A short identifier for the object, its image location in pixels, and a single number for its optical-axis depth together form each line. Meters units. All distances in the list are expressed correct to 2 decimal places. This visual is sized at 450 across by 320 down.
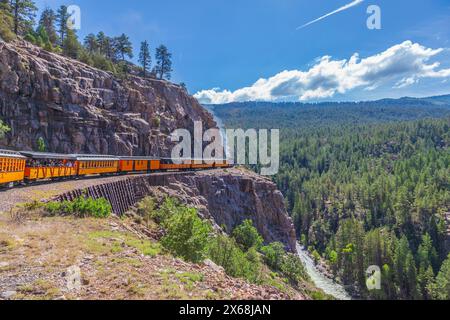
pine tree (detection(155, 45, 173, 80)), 104.06
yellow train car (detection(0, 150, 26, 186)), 22.65
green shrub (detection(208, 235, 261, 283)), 26.20
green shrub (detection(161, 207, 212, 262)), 16.59
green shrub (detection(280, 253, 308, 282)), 50.01
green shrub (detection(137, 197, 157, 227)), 26.94
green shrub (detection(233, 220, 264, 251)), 47.84
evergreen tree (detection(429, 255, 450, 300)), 63.09
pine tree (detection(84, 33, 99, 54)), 89.31
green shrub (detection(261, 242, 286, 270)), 49.94
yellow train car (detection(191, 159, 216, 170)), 58.42
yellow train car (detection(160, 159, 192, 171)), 50.84
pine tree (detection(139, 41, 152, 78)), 94.56
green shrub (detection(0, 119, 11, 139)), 37.41
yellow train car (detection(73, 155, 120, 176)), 33.67
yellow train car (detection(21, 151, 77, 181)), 27.67
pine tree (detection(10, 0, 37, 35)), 60.72
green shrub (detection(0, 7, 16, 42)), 49.94
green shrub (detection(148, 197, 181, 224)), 26.58
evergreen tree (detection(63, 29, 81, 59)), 67.38
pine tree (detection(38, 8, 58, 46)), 78.99
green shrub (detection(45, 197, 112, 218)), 17.69
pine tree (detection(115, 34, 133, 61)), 92.75
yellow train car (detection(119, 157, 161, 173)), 41.41
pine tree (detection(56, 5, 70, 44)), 80.38
